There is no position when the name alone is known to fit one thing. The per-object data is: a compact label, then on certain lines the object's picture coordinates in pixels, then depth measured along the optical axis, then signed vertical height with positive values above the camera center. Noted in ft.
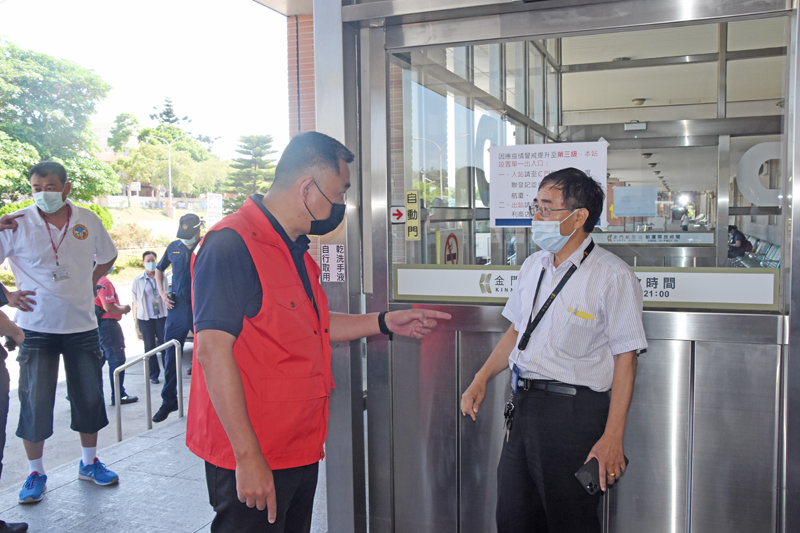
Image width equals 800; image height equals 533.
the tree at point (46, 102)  89.51 +22.52
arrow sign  9.87 +0.43
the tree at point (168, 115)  208.85 +46.38
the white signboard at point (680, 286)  8.05 -0.70
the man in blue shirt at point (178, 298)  20.66 -1.99
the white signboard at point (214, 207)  98.63 +6.13
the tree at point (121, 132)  140.97 +26.49
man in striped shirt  6.73 -1.48
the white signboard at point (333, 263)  10.00 -0.38
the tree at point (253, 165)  138.31 +17.92
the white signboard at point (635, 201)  8.63 +0.52
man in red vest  5.91 -1.14
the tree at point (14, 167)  78.64 +10.53
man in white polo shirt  12.58 -1.53
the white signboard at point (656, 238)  8.55 -0.01
